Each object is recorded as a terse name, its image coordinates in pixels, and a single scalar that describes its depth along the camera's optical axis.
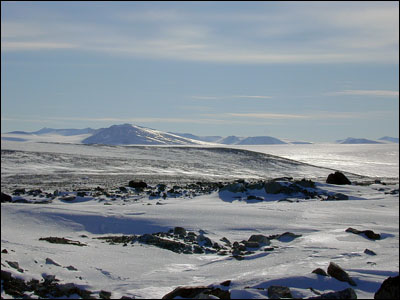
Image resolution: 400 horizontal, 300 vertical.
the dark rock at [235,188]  19.23
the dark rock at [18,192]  18.90
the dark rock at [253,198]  18.25
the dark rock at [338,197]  18.91
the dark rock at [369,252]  9.04
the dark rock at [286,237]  10.55
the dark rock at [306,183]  21.34
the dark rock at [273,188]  19.55
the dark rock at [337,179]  24.70
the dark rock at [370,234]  10.66
